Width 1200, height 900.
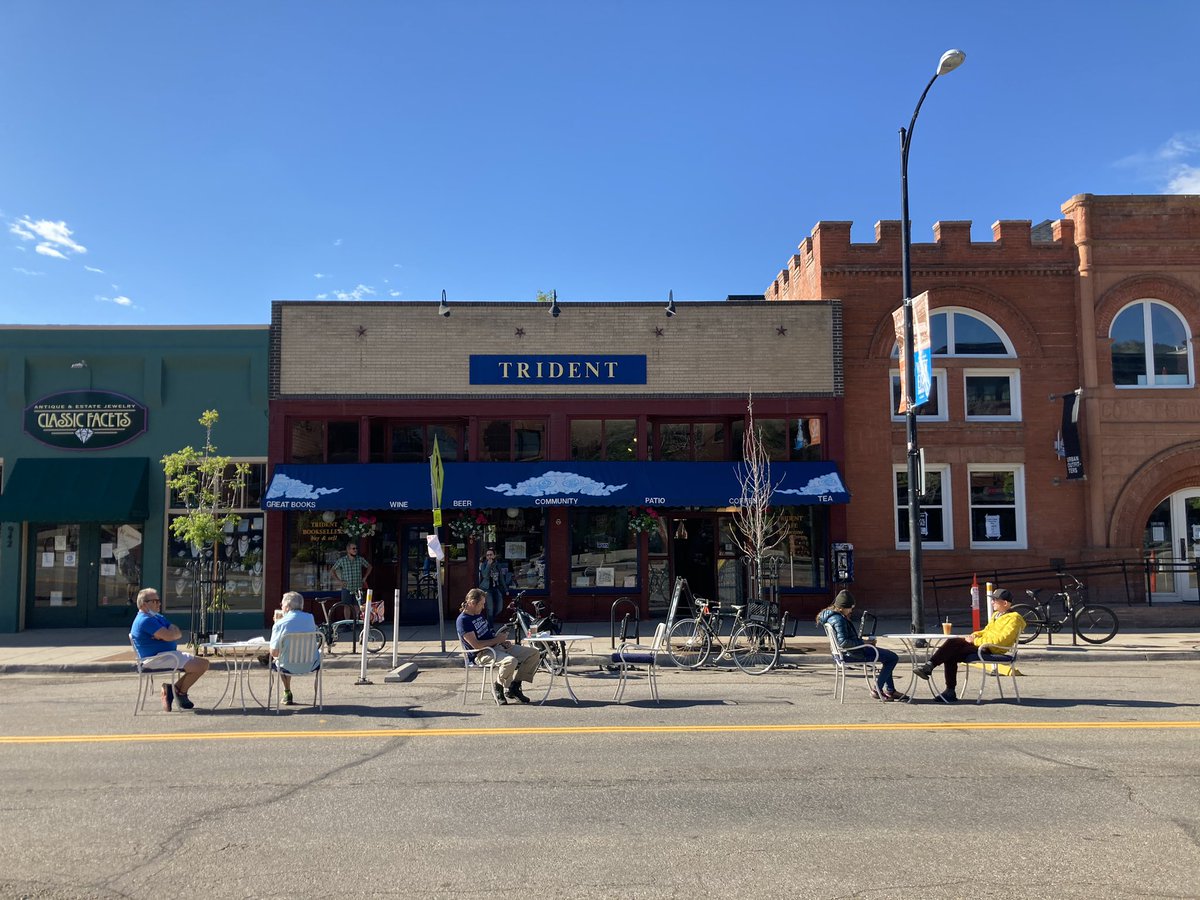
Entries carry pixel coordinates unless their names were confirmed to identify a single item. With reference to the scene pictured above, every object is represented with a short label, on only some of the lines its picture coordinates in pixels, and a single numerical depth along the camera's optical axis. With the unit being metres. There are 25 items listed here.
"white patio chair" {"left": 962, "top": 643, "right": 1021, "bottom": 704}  10.30
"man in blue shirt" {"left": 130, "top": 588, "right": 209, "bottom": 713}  9.95
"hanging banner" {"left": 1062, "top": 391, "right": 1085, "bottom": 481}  19.17
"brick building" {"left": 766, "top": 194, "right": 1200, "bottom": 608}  19.55
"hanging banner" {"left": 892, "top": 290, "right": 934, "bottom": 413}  15.32
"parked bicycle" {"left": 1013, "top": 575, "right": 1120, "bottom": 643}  15.41
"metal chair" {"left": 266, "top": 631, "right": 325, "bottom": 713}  9.98
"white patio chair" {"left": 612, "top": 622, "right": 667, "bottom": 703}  10.76
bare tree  16.50
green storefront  18.80
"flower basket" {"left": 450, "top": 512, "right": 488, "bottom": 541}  18.41
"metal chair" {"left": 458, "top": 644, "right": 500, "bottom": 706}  10.57
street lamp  15.33
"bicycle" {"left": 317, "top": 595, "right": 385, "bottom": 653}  15.25
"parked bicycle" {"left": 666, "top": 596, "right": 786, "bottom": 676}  13.22
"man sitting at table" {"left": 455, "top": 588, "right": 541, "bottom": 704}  10.49
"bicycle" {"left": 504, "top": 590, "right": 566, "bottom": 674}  12.72
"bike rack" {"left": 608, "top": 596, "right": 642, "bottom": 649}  17.32
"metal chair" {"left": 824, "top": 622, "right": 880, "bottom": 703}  10.32
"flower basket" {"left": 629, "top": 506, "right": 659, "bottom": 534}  18.31
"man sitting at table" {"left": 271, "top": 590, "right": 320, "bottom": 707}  9.99
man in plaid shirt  16.67
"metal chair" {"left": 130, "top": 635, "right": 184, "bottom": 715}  9.95
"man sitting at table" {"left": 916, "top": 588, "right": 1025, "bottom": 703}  10.26
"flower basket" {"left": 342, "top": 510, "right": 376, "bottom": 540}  18.17
